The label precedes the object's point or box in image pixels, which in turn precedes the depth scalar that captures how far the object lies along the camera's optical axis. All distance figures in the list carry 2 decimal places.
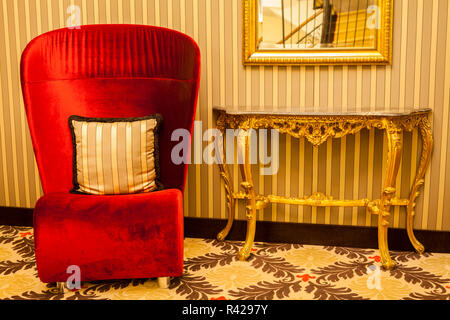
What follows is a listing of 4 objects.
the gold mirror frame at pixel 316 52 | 2.49
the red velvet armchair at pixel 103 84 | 2.33
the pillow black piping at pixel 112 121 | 2.23
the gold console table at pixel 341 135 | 2.24
